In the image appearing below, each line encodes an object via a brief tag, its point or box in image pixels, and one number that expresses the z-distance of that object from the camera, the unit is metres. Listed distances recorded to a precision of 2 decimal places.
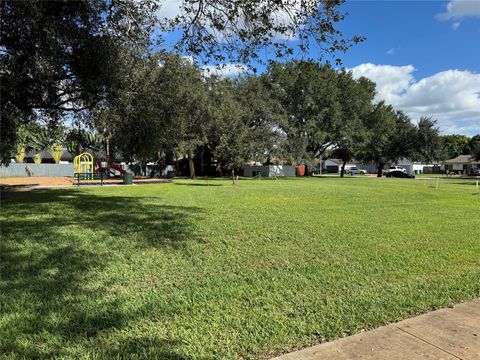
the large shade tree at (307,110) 47.06
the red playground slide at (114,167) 38.88
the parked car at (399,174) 58.24
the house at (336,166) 107.75
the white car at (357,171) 86.42
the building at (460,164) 99.75
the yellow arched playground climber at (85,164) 35.42
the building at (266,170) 55.58
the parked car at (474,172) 71.53
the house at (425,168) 107.56
